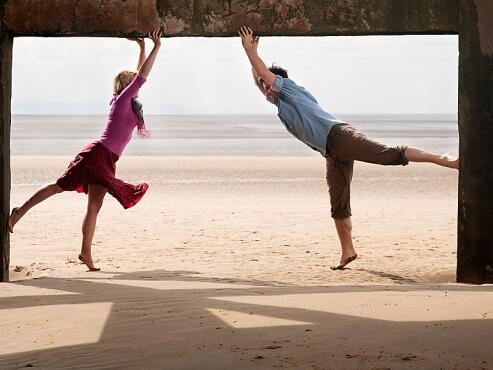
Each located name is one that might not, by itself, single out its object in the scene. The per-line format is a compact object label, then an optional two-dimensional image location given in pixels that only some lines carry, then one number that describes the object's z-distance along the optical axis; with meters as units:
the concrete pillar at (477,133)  7.09
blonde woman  8.05
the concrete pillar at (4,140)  7.27
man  7.62
